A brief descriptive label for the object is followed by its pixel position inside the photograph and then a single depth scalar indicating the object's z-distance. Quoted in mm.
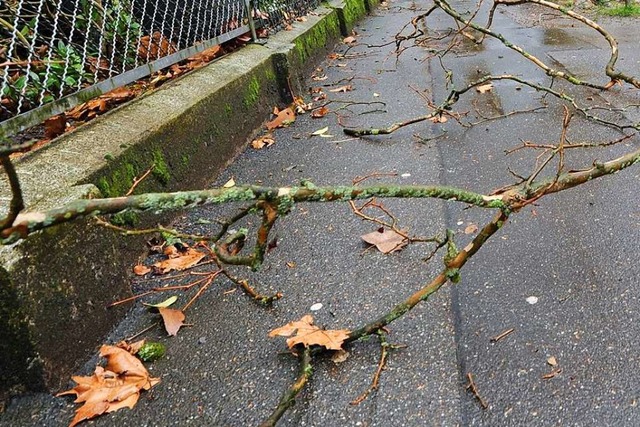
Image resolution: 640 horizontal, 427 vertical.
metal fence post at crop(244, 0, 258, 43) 4492
